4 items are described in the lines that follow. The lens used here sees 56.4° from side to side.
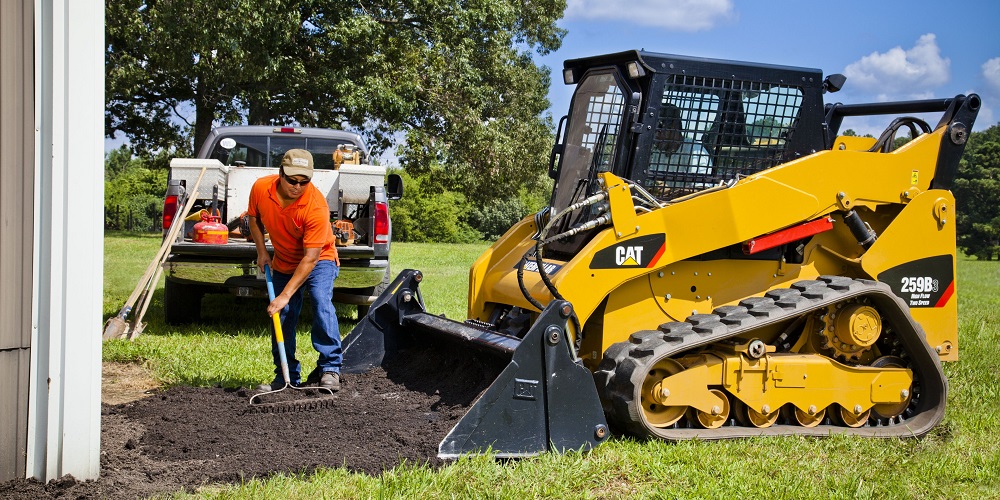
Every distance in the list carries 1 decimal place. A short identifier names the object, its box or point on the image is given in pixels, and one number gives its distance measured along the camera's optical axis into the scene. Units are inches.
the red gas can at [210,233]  356.2
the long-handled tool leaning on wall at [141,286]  358.9
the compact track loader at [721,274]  214.8
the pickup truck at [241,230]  357.4
